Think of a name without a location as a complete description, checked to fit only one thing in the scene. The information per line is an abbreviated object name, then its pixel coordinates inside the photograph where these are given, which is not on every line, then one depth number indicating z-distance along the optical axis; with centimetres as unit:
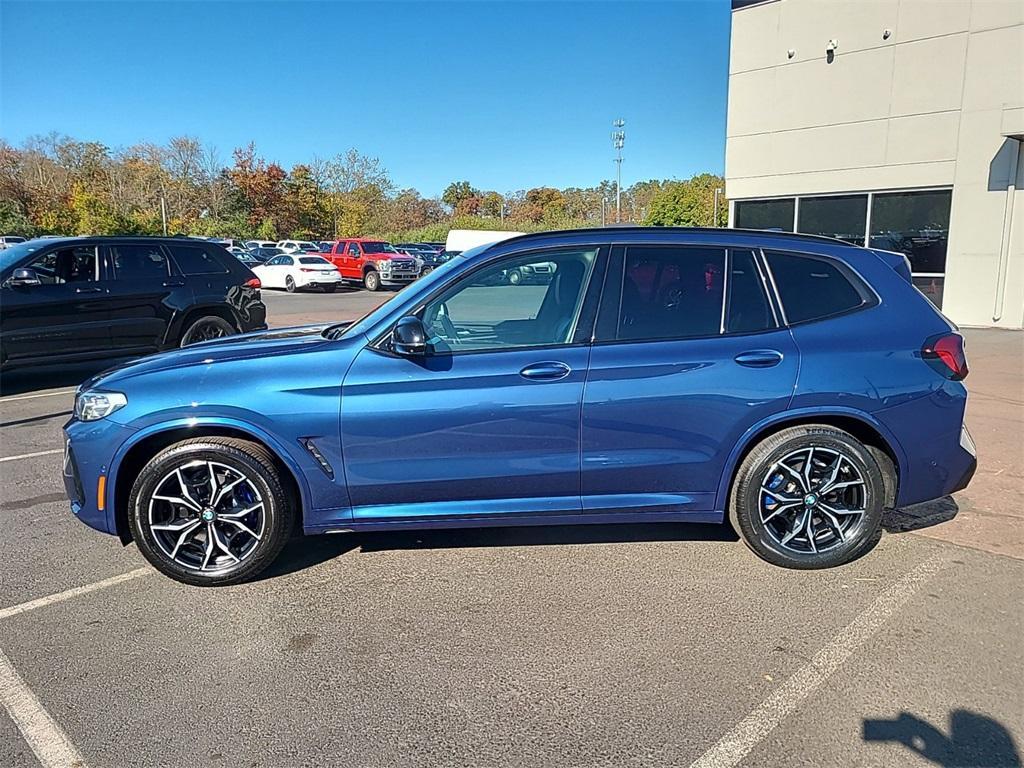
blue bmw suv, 353
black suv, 797
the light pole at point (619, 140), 7025
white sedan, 2755
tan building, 1297
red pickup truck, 2830
